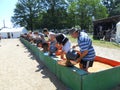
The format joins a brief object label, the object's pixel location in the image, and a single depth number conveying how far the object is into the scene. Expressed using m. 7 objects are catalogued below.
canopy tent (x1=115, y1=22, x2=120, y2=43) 9.78
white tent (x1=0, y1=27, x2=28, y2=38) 27.76
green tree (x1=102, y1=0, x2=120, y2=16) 31.20
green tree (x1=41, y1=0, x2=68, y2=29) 28.80
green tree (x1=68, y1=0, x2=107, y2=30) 26.94
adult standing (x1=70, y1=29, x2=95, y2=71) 2.64
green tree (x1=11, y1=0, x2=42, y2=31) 30.80
